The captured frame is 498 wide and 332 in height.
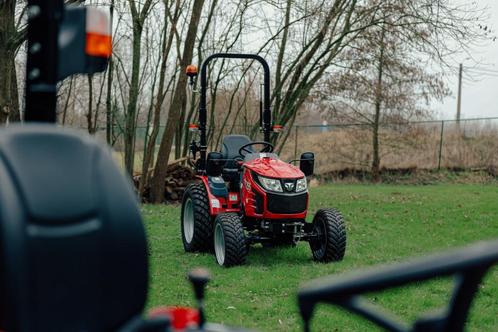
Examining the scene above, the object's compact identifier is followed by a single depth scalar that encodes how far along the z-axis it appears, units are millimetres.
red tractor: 6527
